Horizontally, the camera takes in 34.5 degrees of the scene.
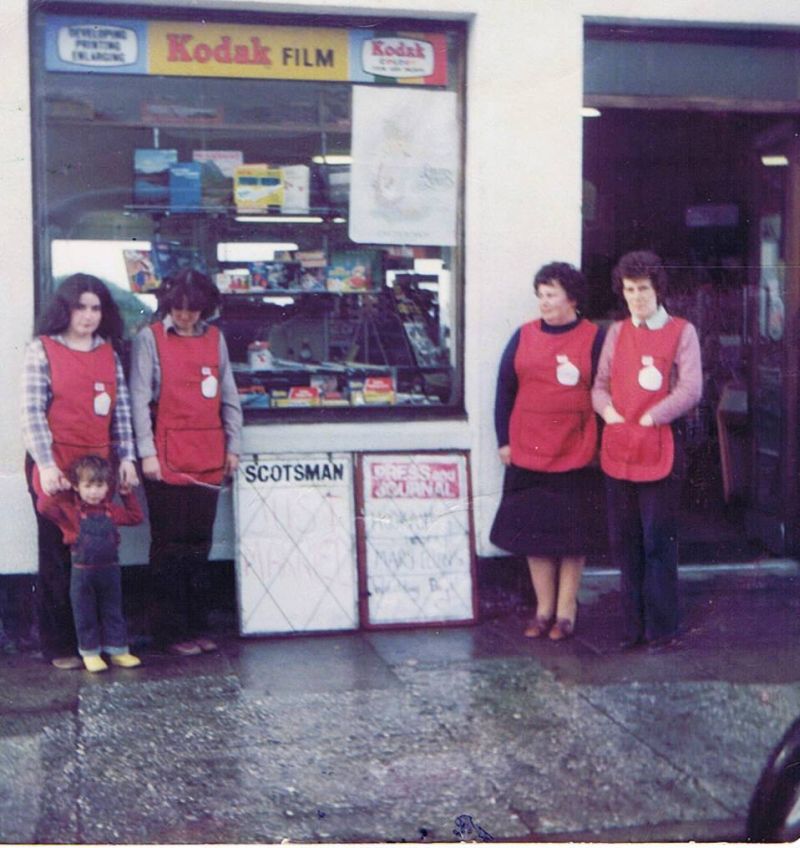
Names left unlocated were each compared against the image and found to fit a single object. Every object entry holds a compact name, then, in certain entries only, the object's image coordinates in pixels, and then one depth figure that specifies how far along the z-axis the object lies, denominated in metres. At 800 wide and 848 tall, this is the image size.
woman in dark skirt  6.37
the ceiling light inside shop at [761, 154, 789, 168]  7.70
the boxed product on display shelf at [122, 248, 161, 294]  6.57
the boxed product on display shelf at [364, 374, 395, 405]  6.96
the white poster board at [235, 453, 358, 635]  6.43
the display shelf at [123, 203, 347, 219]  6.60
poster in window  6.72
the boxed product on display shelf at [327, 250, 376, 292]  6.88
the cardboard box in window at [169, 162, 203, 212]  6.63
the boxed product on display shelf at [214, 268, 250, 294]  6.73
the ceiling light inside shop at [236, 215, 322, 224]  6.75
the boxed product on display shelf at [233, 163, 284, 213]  6.71
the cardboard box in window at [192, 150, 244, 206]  6.66
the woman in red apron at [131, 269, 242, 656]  6.17
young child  5.82
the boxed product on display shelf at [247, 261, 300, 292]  6.79
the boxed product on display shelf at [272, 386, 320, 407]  6.85
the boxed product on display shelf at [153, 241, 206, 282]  6.63
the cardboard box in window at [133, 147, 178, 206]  6.57
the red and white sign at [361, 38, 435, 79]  6.70
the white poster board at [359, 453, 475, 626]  6.56
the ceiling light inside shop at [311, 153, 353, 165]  6.76
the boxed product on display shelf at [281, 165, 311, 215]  6.77
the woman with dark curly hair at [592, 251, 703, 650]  6.17
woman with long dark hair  5.82
